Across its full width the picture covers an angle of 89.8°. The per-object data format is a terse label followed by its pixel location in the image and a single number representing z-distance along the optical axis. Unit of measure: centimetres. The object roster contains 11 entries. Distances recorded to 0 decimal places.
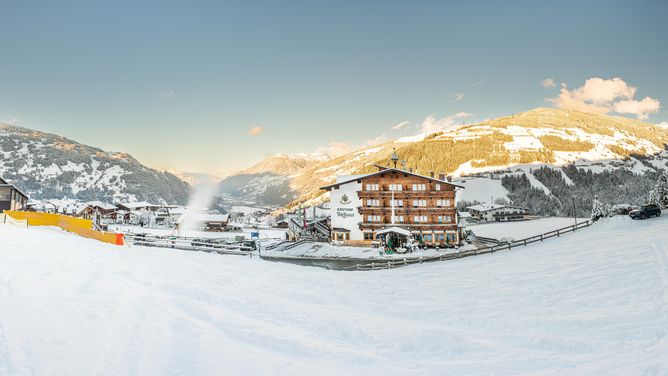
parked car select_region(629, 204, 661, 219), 4105
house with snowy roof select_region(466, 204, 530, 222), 10956
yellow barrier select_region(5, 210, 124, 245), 3012
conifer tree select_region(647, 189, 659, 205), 6499
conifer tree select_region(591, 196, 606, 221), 6062
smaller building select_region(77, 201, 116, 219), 11588
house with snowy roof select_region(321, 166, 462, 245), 5409
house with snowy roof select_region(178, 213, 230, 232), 9194
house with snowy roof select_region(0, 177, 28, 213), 5959
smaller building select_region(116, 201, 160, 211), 12800
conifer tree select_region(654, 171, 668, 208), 6139
